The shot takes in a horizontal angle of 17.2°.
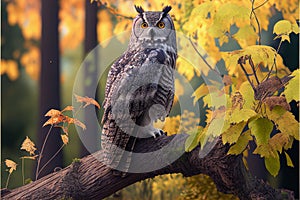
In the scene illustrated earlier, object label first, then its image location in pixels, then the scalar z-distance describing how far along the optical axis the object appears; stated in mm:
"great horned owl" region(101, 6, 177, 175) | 6164
